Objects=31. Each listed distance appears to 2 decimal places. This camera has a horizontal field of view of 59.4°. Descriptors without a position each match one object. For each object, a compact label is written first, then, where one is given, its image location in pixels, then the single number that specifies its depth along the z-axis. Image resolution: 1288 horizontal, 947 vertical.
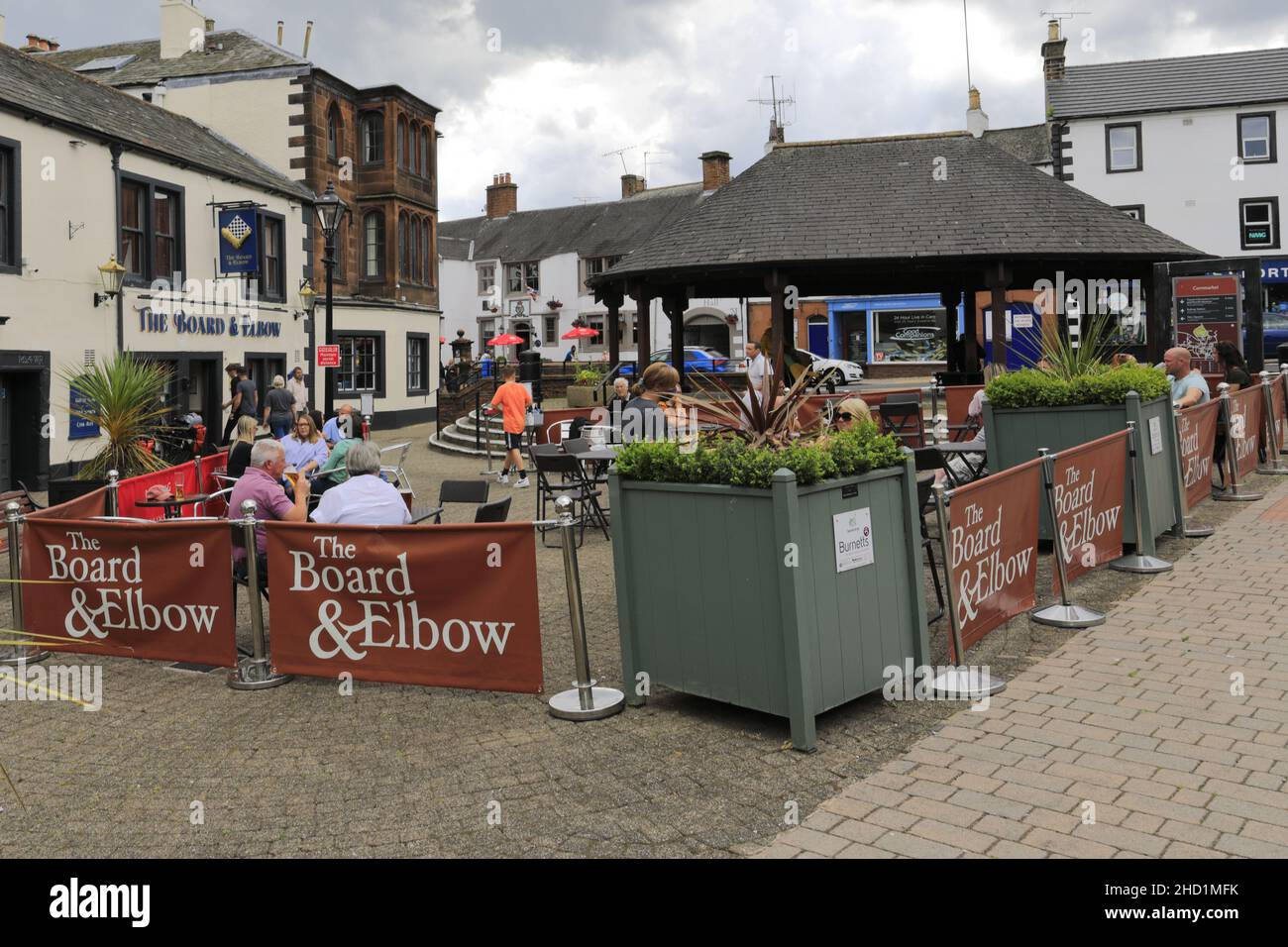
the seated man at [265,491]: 7.34
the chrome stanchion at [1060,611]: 7.51
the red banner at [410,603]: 6.06
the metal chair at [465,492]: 9.77
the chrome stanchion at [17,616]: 7.34
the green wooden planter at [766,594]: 5.34
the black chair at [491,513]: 7.44
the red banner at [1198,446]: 11.21
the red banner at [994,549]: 6.41
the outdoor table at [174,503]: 9.14
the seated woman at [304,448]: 11.61
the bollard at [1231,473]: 12.67
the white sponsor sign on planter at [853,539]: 5.57
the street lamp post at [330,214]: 18.77
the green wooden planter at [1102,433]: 9.38
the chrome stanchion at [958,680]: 6.05
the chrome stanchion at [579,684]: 5.89
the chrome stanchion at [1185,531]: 10.43
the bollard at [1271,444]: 14.97
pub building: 18.44
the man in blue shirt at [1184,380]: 12.28
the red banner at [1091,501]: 8.16
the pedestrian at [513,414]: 17.22
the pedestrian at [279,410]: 18.75
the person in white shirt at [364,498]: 7.31
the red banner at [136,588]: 6.93
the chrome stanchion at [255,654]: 6.72
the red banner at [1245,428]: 13.34
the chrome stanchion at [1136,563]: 9.05
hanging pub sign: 24.03
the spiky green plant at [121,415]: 12.91
